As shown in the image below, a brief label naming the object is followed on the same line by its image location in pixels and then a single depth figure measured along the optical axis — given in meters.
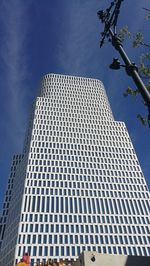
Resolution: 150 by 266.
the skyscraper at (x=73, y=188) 66.81
